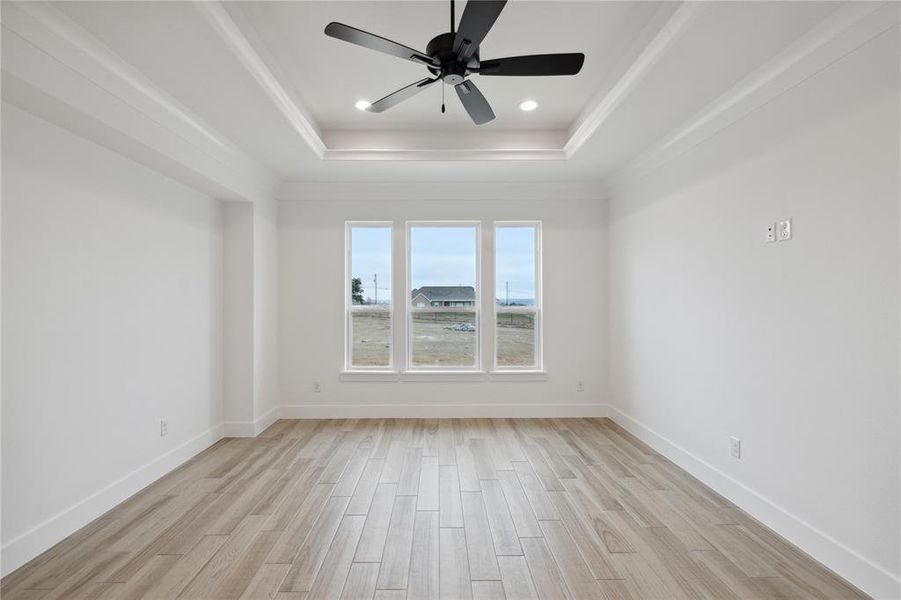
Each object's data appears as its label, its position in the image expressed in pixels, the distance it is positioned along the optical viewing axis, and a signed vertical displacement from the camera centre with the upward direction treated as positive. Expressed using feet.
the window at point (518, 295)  16.10 +0.15
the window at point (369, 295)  16.01 +0.16
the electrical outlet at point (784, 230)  7.86 +1.29
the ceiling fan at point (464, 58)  6.01 +3.86
